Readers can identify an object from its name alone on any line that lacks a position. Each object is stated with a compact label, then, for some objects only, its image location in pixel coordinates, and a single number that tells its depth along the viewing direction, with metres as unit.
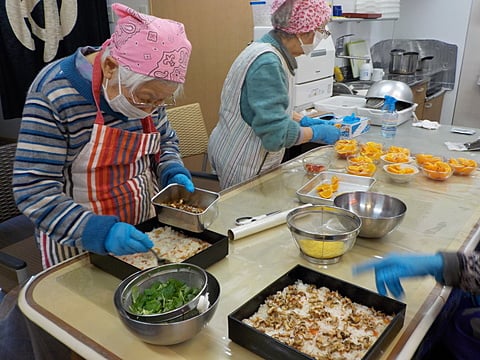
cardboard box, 2.06
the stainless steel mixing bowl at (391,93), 2.62
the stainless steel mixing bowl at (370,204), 1.34
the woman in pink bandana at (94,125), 1.00
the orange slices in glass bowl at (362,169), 1.66
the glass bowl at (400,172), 1.64
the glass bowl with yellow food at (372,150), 1.86
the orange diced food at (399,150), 1.87
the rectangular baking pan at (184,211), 1.17
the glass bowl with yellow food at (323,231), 1.10
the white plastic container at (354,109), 2.51
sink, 3.22
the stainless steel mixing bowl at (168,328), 0.79
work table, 0.85
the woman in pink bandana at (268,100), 1.61
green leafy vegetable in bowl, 0.86
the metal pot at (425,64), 4.27
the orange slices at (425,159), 1.76
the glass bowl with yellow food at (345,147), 1.89
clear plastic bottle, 2.24
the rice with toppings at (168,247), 1.09
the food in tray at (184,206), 1.23
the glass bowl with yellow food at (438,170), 1.66
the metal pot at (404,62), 4.01
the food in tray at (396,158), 1.78
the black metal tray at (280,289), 0.78
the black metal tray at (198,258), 1.03
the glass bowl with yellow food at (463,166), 1.71
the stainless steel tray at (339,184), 1.48
